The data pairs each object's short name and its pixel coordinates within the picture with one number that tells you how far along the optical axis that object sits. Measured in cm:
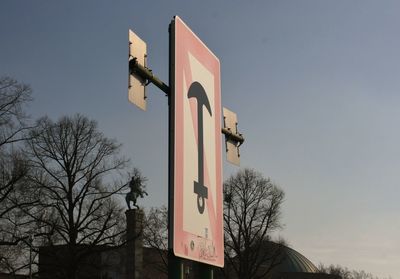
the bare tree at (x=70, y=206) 3088
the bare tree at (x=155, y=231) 4272
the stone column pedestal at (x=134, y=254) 4238
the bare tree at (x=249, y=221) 4475
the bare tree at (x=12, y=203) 2511
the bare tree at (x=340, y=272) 9650
